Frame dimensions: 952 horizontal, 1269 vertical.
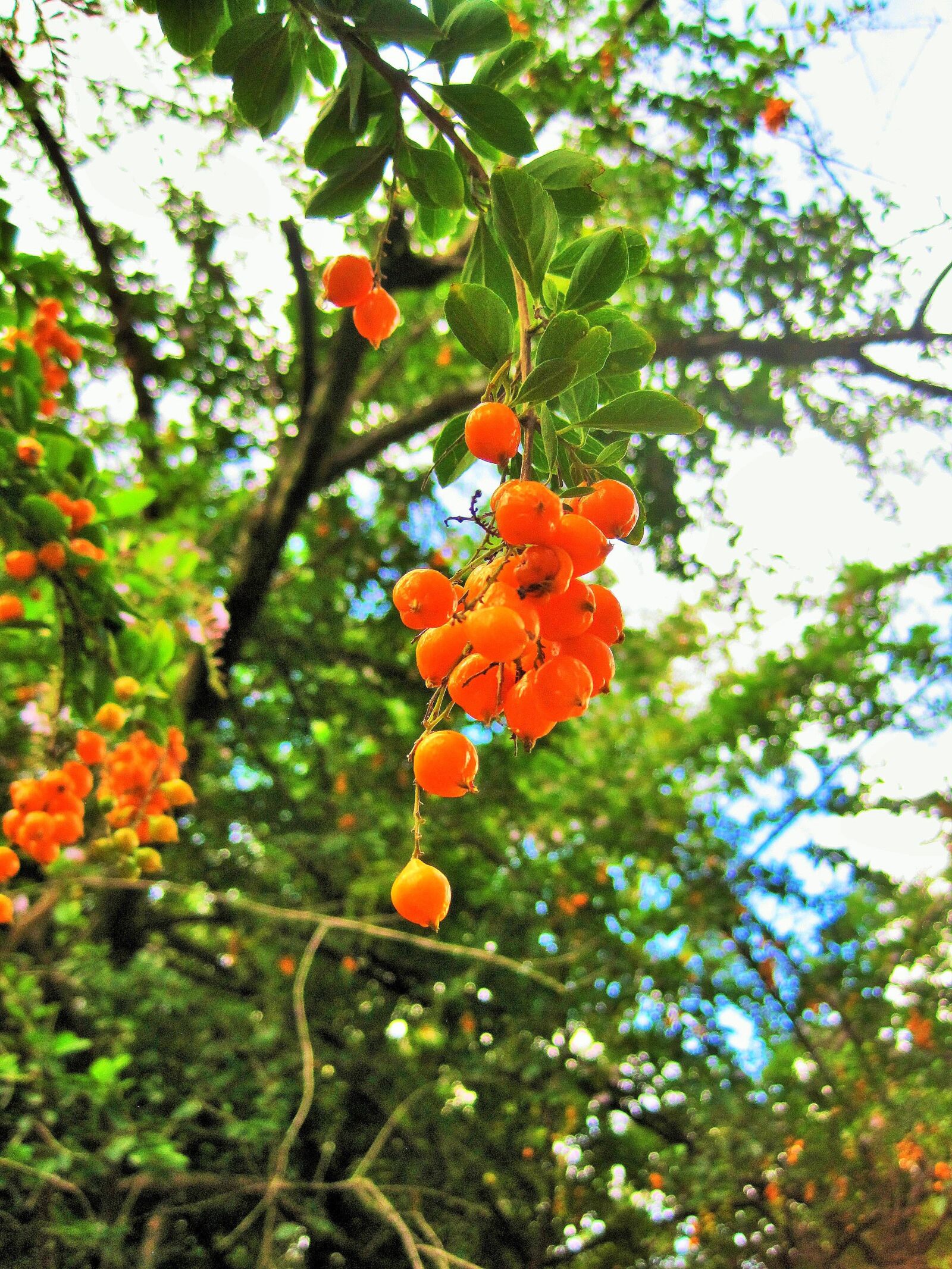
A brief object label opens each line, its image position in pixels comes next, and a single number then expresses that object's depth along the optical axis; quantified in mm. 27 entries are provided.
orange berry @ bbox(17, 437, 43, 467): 331
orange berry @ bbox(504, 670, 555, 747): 167
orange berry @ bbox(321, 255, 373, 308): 224
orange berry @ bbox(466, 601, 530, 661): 155
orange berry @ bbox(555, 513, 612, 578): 162
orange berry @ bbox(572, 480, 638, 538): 172
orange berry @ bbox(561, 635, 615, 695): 175
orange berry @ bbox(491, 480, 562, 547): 155
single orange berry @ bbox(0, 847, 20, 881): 297
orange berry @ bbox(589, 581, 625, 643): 181
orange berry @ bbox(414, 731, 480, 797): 171
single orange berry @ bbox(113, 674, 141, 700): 346
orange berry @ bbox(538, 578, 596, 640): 165
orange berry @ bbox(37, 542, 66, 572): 327
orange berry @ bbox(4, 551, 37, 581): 321
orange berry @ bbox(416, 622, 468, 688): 169
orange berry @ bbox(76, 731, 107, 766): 346
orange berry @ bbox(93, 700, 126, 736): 334
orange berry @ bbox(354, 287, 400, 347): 231
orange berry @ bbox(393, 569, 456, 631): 168
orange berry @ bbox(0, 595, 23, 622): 332
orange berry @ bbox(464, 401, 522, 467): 164
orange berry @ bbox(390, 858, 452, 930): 173
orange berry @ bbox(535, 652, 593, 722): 164
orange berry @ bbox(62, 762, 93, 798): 330
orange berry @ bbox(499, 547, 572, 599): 158
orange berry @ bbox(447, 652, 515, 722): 168
